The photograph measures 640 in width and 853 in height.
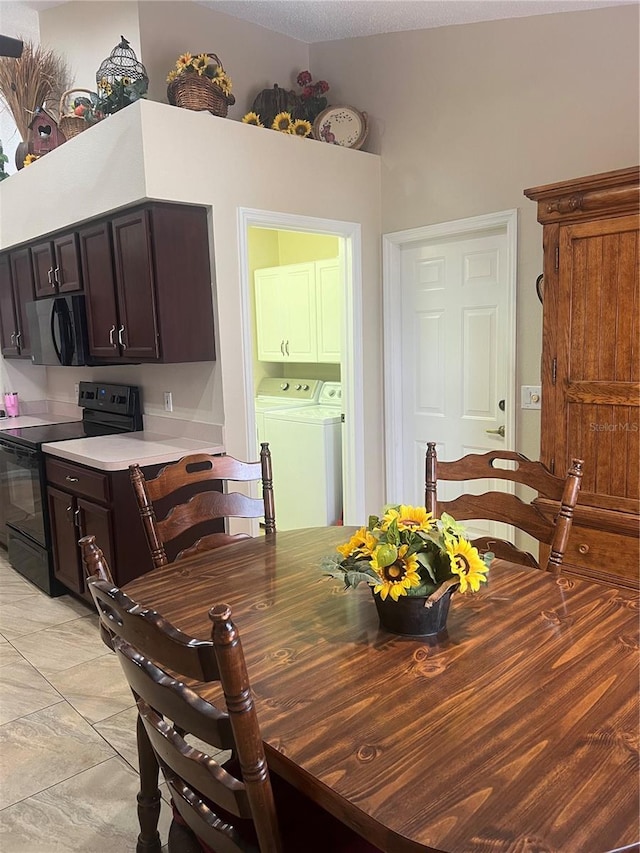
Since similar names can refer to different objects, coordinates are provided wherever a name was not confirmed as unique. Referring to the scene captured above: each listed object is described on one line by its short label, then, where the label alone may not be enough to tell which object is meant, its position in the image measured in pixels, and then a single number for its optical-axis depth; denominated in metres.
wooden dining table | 0.87
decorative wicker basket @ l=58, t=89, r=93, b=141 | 3.63
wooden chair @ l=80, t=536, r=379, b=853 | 0.90
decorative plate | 3.73
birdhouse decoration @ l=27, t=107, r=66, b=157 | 4.11
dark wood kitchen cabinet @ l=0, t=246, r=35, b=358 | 4.52
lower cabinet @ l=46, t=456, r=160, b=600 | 3.08
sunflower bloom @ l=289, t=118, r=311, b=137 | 3.54
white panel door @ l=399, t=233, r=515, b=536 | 3.39
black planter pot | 1.35
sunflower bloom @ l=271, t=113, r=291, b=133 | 3.50
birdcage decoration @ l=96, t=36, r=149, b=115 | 3.17
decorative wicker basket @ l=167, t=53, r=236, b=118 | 3.10
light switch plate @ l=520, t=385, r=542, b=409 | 3.16
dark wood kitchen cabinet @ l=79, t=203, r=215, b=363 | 3.14
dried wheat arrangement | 4.21
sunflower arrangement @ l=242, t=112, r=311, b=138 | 3.42
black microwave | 3.84
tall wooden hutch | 2.24
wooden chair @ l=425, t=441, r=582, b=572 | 1.87
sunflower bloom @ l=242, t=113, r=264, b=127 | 3.41
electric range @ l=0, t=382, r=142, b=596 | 3.69
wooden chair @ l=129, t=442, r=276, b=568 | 2.04
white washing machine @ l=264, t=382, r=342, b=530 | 4.34
